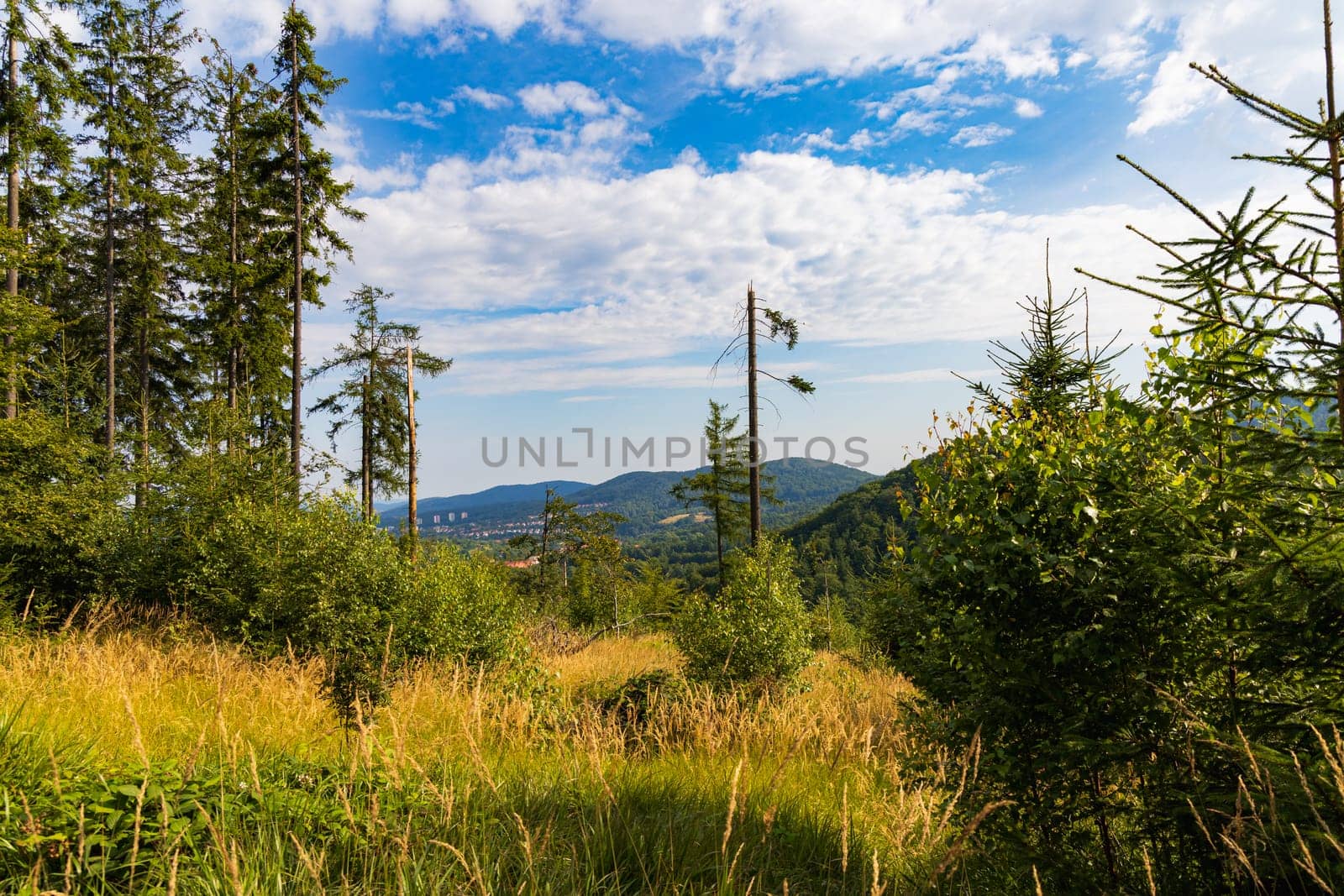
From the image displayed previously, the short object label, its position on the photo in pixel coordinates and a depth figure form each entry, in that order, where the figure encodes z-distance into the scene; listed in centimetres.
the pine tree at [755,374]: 1562
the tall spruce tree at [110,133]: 1648
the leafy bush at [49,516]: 1149
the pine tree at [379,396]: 2067
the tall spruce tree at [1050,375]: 414
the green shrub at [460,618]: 1035
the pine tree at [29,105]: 1245
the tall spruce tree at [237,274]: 1878
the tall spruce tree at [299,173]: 1588
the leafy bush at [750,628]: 1015
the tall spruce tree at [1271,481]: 227
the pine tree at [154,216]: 1745
